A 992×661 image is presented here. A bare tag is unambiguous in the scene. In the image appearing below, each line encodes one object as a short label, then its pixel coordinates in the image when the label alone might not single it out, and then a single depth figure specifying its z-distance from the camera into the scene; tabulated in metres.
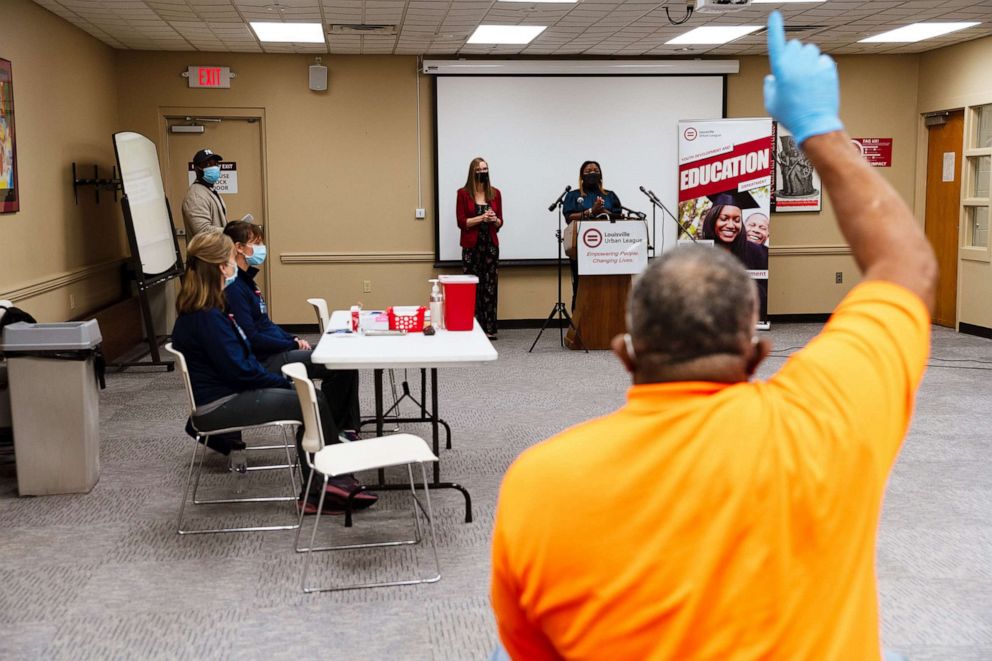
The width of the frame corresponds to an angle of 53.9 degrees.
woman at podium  8.10
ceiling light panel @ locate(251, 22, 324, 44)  7.54
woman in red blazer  8.45
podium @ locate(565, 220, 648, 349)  7.67
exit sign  8.67
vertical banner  8.68
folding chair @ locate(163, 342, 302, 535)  3.79
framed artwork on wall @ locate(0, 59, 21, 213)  5.72
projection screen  9.05
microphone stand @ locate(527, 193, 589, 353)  7.93
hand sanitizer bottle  4.32
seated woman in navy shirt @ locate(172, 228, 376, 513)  3.90
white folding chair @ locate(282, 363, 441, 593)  3.22
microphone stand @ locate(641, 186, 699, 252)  8.84
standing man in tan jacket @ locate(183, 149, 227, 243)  7.28
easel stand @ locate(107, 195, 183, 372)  6.84
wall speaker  8.80
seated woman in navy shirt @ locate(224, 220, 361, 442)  4.50
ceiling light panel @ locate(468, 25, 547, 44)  7.75
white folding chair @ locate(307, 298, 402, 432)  5.26
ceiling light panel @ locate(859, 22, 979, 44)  7.91
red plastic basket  4.34
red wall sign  9.55
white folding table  3.67
